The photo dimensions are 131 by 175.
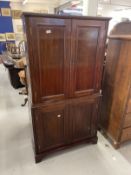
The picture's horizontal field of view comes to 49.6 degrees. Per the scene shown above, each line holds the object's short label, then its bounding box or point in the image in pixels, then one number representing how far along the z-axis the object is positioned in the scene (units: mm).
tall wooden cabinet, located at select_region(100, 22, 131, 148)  1717
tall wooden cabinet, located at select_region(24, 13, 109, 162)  1354
